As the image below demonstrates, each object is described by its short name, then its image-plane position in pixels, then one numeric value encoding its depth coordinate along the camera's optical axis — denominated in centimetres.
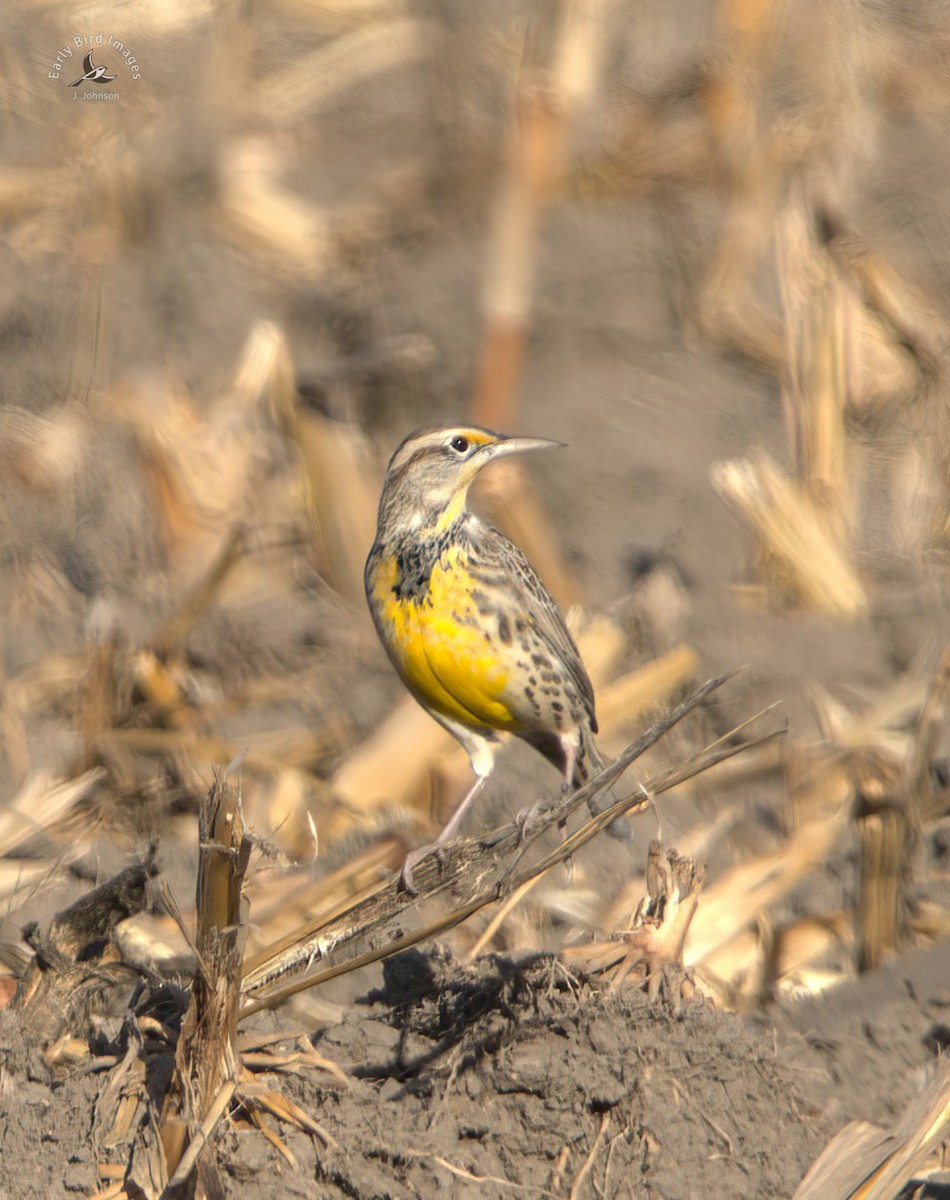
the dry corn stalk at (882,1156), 648
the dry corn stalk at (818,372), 1163
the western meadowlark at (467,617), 892
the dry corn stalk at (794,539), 1105
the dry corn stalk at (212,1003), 603
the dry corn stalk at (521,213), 1209
